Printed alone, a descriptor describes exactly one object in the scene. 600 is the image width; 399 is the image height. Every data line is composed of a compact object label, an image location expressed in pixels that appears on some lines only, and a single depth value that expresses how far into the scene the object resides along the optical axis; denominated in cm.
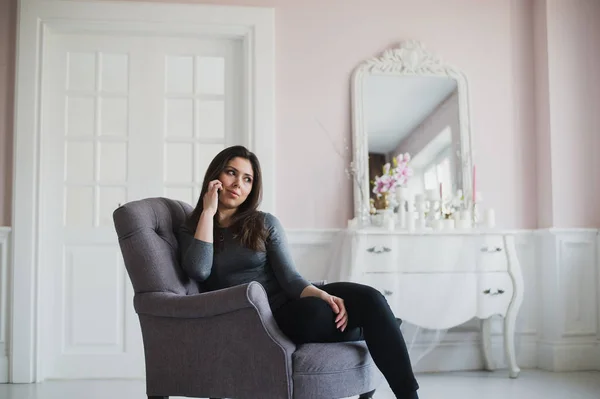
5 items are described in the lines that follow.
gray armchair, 200
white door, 375
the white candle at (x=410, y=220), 360
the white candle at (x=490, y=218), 382
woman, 208
